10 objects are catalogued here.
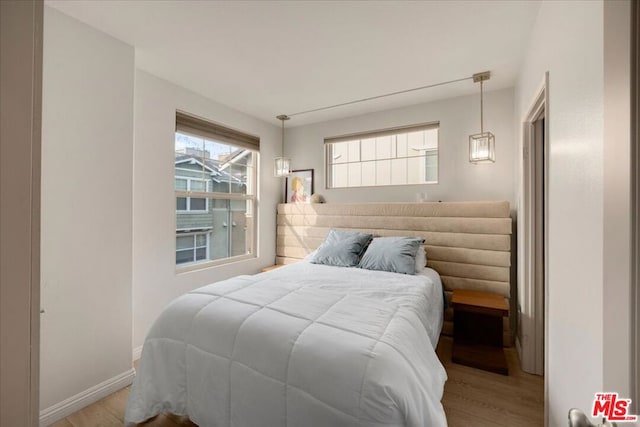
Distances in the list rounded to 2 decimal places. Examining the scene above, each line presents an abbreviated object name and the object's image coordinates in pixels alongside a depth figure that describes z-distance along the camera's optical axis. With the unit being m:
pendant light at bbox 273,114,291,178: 3.50
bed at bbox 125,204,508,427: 1.11
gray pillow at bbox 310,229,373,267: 2.91
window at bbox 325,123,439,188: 3.34
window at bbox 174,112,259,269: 2.99
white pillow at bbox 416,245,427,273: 2.69
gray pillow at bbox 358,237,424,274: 2.59
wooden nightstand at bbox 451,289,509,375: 2.28
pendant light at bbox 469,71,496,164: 2.49
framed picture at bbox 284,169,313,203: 4.08
